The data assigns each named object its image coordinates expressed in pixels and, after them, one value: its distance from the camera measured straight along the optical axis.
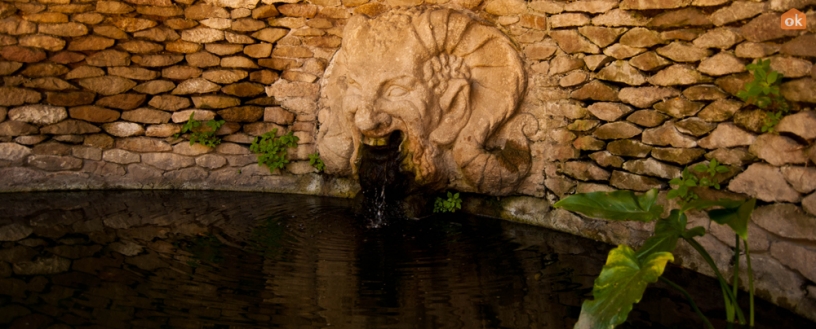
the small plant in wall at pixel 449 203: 4.80
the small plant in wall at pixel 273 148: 5.32
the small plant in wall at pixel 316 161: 5.25
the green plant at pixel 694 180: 3.40
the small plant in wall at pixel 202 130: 5.25
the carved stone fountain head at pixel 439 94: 4.35
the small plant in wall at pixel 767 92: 3.09
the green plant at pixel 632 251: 2.31
